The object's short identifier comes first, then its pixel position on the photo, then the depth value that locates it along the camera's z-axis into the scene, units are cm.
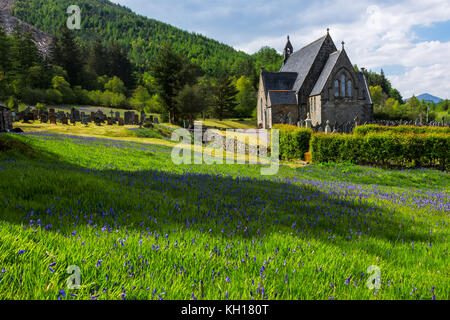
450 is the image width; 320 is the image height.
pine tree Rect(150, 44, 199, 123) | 5503
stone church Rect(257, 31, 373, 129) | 4084
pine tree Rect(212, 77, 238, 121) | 7506
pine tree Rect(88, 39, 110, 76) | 10169
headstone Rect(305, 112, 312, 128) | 2556
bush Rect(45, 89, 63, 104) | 6265
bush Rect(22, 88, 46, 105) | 5908
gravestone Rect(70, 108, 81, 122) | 3703
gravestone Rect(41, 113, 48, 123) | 3462
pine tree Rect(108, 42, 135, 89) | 10319
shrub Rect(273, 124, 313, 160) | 2017
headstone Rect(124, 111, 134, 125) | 4156
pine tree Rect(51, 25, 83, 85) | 8319
